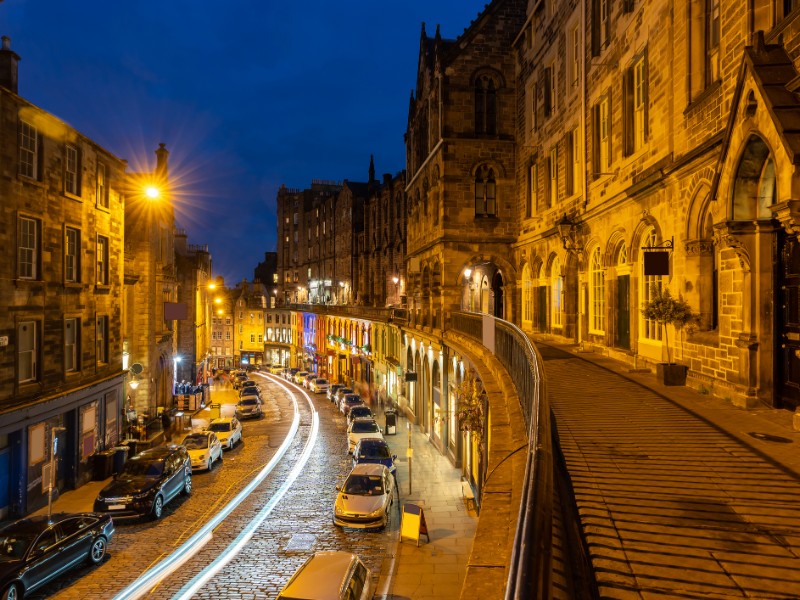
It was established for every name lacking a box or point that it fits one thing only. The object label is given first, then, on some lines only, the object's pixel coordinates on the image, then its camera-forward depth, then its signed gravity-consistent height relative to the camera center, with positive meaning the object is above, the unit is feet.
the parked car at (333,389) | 150.32 -23.46
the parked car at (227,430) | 93.66 -21.80
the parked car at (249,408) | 125.70 -24.00
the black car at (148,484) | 56.65 -19.74
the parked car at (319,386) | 169.48 -24.96
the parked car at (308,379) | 185.06 -25.24
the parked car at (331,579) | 33.12 -17.29
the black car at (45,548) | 38.65 -18.76
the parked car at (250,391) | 145.13 -23.14
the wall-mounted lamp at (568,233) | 63.00 +8.62
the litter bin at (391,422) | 101.60 -21.57
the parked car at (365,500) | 55.42 -20.40
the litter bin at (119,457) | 76.15 -21.46
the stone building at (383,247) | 167.02 +19.98
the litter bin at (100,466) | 73.41 -21.80
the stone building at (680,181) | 29.68 +9.34
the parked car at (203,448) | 78.07 -20.93
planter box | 38.65 -4.67
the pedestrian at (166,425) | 99.78 -22.42
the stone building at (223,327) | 282.77 -11.59
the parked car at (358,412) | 104.53 -20.57
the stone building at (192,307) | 150.20 -0.65
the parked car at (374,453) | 72.43 -20.10
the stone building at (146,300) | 103.30 +0.91
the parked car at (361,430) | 88.99 -20.87
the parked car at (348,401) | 123.63 -21.87
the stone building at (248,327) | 288.92 -11.62
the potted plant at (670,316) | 38.17 -0.55
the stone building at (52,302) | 57.06 +0.19
